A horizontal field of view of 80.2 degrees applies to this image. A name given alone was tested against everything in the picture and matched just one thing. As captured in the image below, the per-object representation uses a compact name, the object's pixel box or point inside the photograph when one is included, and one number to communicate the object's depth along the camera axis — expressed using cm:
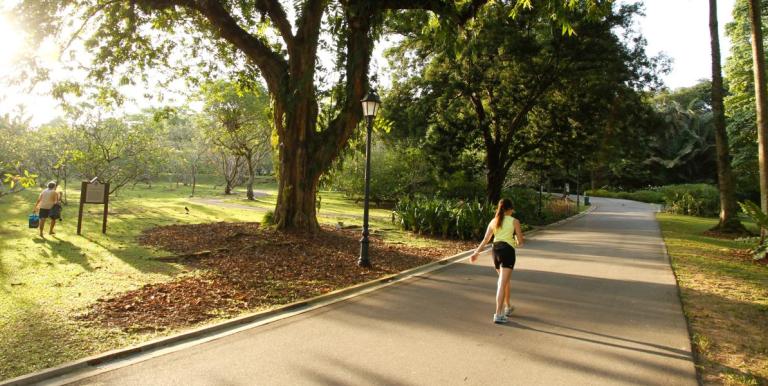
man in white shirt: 1162
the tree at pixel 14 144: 2403
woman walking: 590
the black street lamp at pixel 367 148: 972
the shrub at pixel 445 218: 1505
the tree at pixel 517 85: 1692
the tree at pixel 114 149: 2052
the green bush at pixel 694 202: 3259
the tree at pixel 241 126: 3216
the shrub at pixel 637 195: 4681
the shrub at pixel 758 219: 1138
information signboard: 1221
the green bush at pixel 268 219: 1264
